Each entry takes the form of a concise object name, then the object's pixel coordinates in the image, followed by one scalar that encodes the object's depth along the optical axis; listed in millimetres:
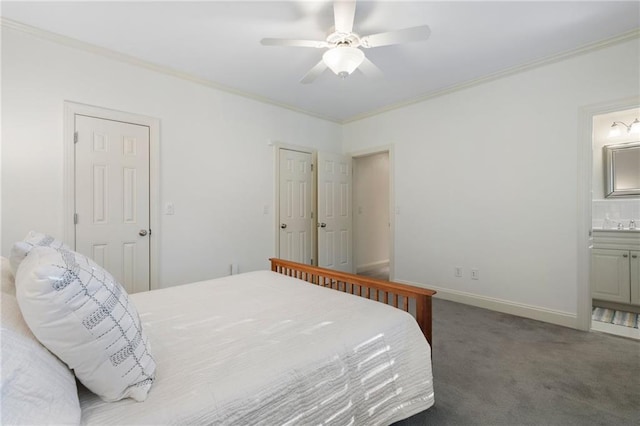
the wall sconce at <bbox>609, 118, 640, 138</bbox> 3457
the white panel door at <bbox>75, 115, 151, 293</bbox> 2629
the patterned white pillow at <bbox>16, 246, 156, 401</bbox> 791
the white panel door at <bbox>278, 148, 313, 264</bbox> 4082
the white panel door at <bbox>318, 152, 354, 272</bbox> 4402
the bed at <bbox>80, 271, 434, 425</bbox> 904
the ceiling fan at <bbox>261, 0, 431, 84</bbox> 1930
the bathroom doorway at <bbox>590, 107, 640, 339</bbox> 3123
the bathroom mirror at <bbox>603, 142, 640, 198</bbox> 3469
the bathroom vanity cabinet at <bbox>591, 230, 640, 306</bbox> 3145
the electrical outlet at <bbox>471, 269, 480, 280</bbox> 3408
